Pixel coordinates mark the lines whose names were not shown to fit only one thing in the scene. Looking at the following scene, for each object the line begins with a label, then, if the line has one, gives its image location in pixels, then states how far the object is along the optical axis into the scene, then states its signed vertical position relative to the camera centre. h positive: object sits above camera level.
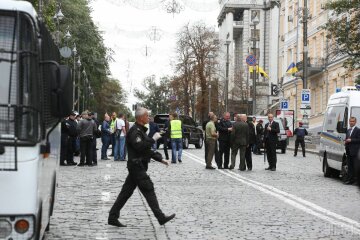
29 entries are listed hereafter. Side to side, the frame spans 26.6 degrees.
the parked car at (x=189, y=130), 40.88 -0.39
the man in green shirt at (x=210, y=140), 23.80 -0.53
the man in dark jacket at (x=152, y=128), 27.92 -0.20
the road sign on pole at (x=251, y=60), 51.51 +4.30
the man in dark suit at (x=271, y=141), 23.55 -0.54
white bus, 6.38 +0.10
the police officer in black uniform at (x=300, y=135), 34.12 -0.50
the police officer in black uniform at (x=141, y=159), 10.34 -0.50
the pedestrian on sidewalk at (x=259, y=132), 35.38 -0.39
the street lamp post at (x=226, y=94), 69.25 +2.67
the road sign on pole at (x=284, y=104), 45.49 +1.18
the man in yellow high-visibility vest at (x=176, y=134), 27.04 -0.42
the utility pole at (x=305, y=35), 38.03 +4.52
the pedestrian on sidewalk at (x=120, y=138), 28.45 -0.60
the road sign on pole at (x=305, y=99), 37.50 +1.25
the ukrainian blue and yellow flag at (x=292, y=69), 61.32 +4.58
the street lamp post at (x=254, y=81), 50.79 +2.84
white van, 19.80 -0.10
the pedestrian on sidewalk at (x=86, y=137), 24.92 -0.49
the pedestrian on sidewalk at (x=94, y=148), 25.48 -0.87
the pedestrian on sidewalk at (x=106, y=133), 28.45 -0.40
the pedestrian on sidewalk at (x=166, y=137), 27.78 -0.53
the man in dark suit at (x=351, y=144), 18.41 -0.48
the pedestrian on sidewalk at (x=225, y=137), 23.89 -0.43
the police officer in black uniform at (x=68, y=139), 24.80 -0.56
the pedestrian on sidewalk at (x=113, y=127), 29.41 -0.18
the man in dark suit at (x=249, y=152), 23.78 -0.89
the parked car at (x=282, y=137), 39.44 -0.69
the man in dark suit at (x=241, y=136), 23.28 -0.39
